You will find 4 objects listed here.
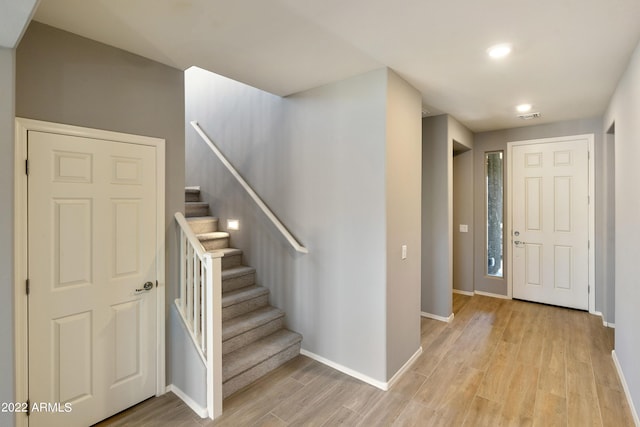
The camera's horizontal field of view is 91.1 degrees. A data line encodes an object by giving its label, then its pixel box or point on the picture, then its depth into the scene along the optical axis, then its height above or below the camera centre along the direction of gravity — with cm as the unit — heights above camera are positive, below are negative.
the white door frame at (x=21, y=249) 177 -20
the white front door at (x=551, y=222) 419 -14
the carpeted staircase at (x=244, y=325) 259 -103
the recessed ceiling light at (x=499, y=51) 213 +113
